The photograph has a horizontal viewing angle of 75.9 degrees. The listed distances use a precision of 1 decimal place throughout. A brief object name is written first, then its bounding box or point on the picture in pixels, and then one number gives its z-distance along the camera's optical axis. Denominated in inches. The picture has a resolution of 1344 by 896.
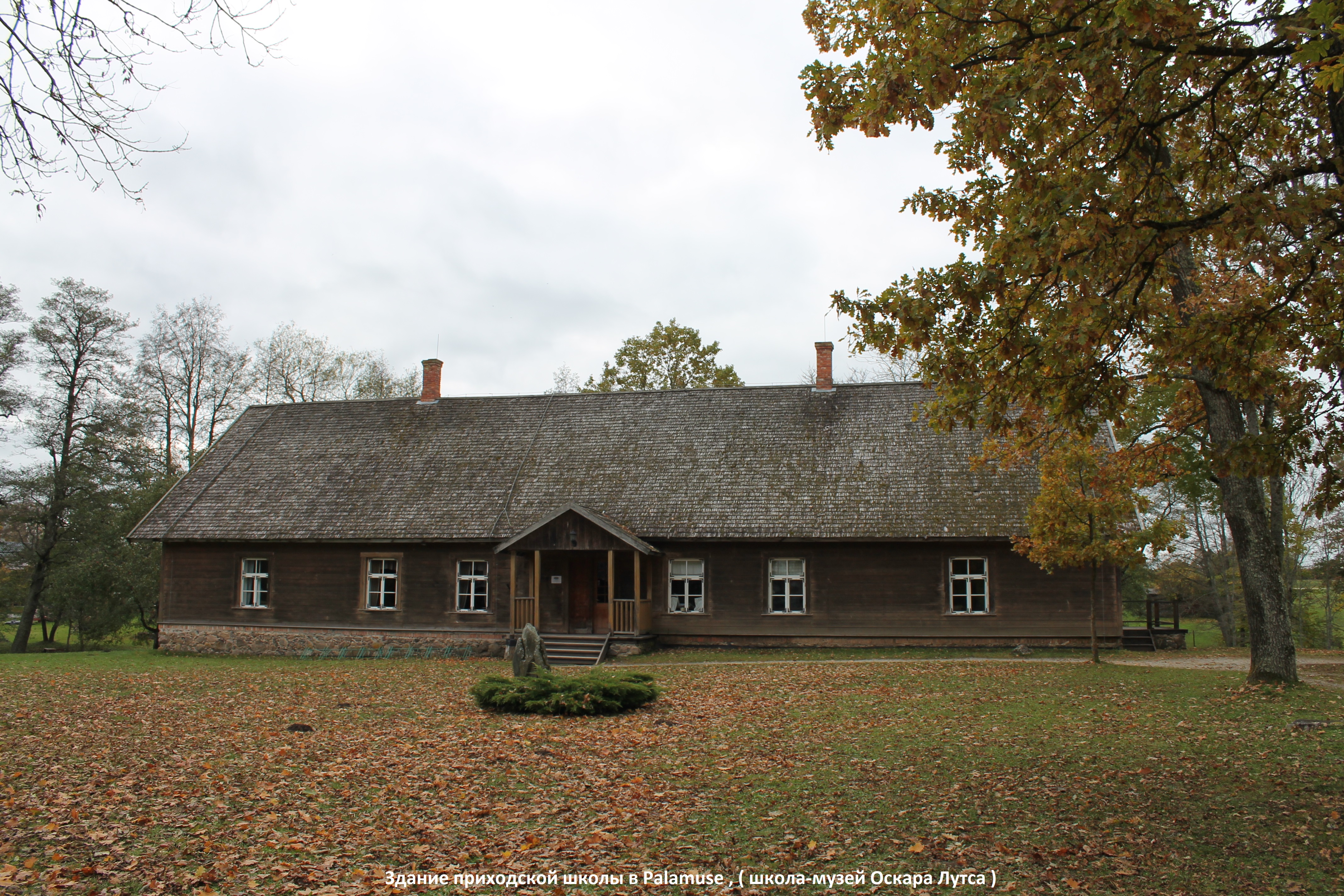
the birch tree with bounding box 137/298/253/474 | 1417.3
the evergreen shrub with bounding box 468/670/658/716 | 482.9
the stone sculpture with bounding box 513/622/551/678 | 579.8
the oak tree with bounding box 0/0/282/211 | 183.8
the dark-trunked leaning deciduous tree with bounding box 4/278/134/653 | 1175.0
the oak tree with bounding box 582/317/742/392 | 1508.4
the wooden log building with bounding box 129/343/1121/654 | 821.9
